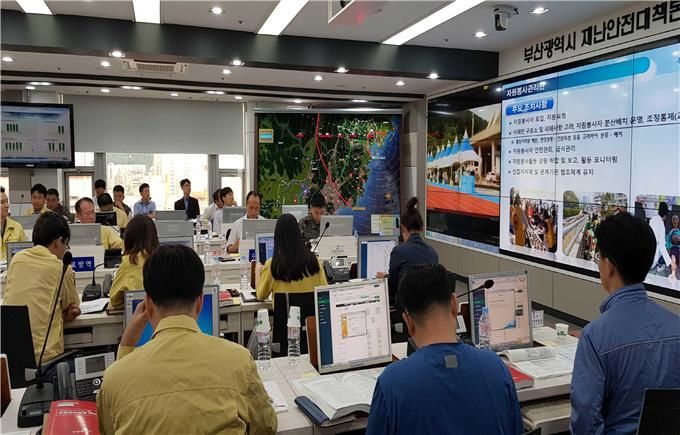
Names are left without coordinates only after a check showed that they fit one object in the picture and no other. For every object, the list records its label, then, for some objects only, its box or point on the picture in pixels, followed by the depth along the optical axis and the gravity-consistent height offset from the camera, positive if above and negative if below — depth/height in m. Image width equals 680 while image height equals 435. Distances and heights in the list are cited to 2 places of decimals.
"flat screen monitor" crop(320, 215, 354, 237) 5.95 -0.46
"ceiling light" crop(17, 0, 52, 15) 4.83 +1.74
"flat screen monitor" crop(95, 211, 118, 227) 6.09 -0.37
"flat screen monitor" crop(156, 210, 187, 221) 7.03 -0.39
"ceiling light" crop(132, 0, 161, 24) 4.88 +1.74
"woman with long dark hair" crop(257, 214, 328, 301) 3.40 -0.52
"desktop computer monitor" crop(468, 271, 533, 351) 2.60 -0.62
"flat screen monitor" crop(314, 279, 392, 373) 2.34 -0.64
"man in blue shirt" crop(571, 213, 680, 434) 1.65 -0.56
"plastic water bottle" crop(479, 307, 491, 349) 2.61 -0.72
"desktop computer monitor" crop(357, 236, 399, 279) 4.55 -0.60
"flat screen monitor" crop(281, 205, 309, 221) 6.84 -0.32
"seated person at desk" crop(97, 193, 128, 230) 6.58 -0.21
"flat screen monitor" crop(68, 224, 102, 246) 4.79 -0.44
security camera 4.93 +1.67
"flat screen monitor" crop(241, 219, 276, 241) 5.34 -0.42
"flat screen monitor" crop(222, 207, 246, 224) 6.67 -0.36
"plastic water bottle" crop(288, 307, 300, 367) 2.55 -0.74
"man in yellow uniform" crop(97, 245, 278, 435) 1.34 -0.52
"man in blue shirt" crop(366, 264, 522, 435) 1.35 -0.55
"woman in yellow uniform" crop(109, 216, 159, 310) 3.26 -0.44
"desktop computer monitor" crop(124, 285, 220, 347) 2.54 -0.60
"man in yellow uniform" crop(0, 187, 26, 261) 5.25 -0.44
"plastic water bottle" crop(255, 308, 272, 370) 2.47 -0.74
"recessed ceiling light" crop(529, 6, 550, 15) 4.98 +1.72
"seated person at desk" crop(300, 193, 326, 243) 6.05 -0.42
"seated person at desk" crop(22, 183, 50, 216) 6.83 -0.15
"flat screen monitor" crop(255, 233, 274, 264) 4.66 -0.54
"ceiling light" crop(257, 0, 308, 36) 4.90 +1.74
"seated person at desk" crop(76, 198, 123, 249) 5.28 -0.38
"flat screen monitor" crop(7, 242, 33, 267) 4.06 -0.48
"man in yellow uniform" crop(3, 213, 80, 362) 2.95 -0.55
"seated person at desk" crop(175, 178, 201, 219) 9.46 -0.28
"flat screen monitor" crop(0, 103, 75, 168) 8.21 +0.84
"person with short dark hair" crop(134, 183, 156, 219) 8.92 -0.29
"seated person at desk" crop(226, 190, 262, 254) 5.74 -0.40
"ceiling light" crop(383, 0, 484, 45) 4.93 +1.75
